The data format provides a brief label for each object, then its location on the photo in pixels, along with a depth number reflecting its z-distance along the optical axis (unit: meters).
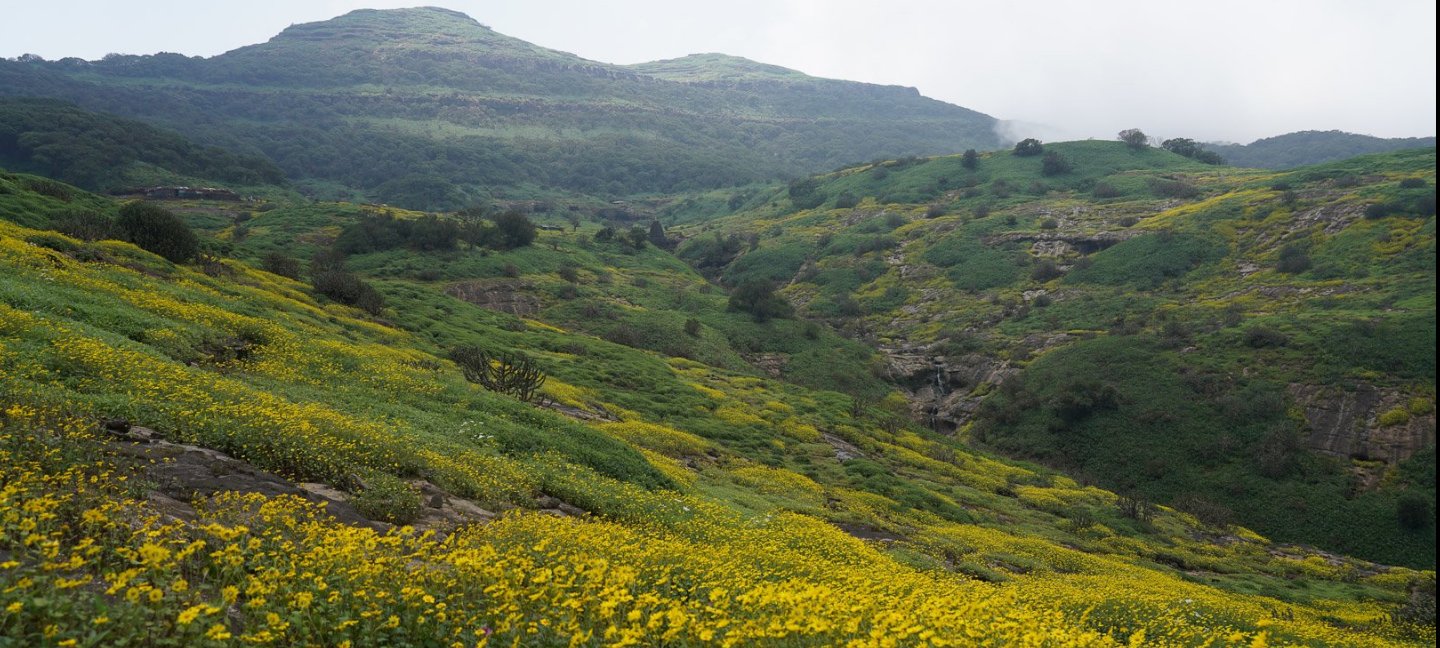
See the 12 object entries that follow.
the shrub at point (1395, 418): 39.56
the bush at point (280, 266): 43.62
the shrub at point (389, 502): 10.10
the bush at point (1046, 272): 81.31
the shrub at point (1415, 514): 34.62
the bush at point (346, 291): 39.53
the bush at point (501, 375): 26.03
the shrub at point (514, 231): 78.50
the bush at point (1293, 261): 63.45
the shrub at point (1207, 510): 36.53
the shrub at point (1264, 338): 49.66
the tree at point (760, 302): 72.31
